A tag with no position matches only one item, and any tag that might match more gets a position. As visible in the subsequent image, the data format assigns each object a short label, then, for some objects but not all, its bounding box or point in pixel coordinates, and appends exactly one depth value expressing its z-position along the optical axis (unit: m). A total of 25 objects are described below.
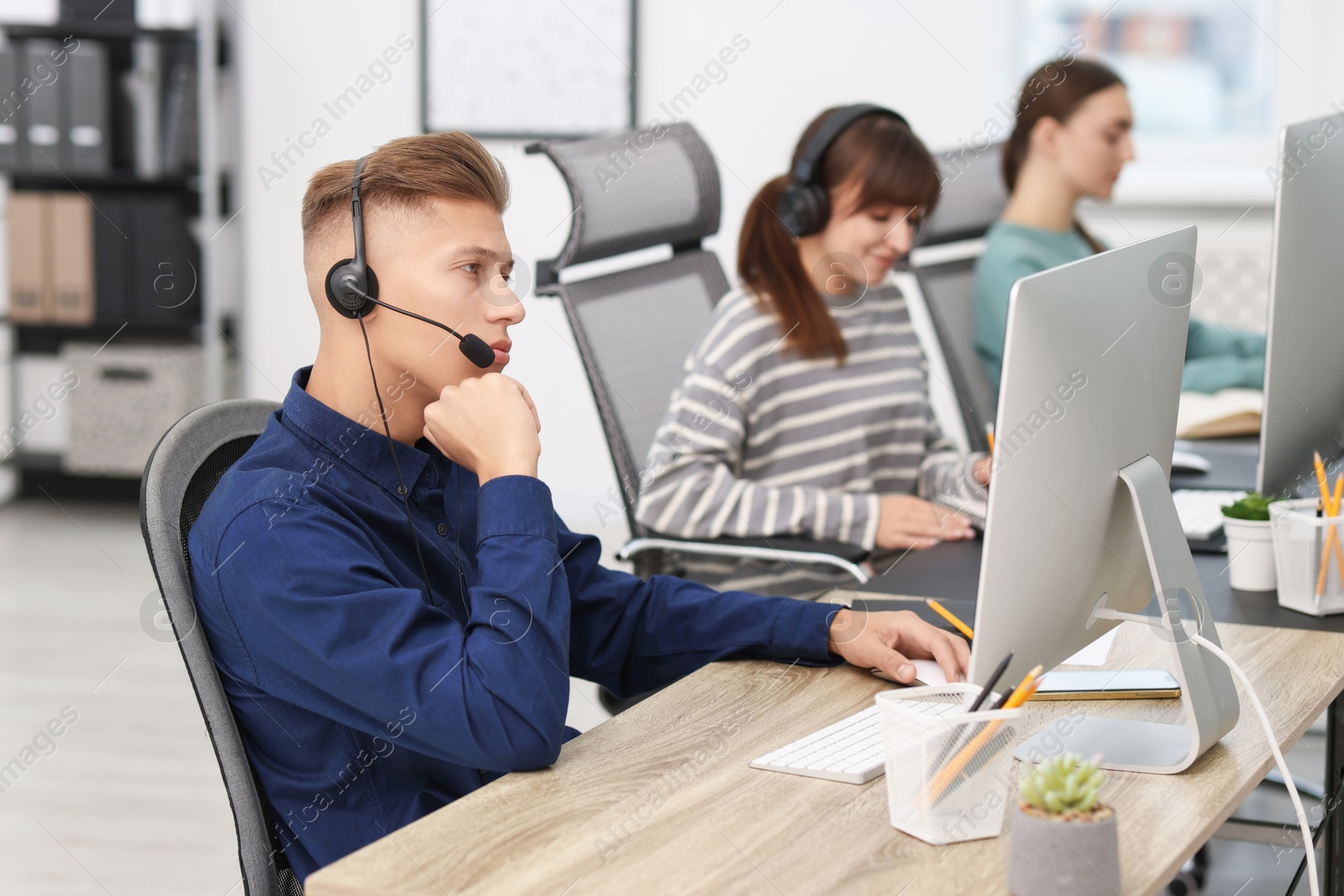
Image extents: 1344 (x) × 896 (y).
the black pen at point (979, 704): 2.53
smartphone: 2.78
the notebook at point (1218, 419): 3.67
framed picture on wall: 5.98
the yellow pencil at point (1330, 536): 2.95
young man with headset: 2.60
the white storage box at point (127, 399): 6.14
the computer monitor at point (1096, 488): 2.55
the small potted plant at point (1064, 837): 2.46
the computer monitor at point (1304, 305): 2.99
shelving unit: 5.98
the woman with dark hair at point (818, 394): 3.34
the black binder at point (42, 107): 5.90
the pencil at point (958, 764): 2.53
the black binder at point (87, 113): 5.89
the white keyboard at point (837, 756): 2.63
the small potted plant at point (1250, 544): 3.02
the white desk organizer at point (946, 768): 2.53
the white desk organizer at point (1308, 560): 2.96
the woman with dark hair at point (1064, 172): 4.00
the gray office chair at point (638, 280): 3.41
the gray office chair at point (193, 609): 2.66
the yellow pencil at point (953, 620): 2.79
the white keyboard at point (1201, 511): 3.18
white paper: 2.85
